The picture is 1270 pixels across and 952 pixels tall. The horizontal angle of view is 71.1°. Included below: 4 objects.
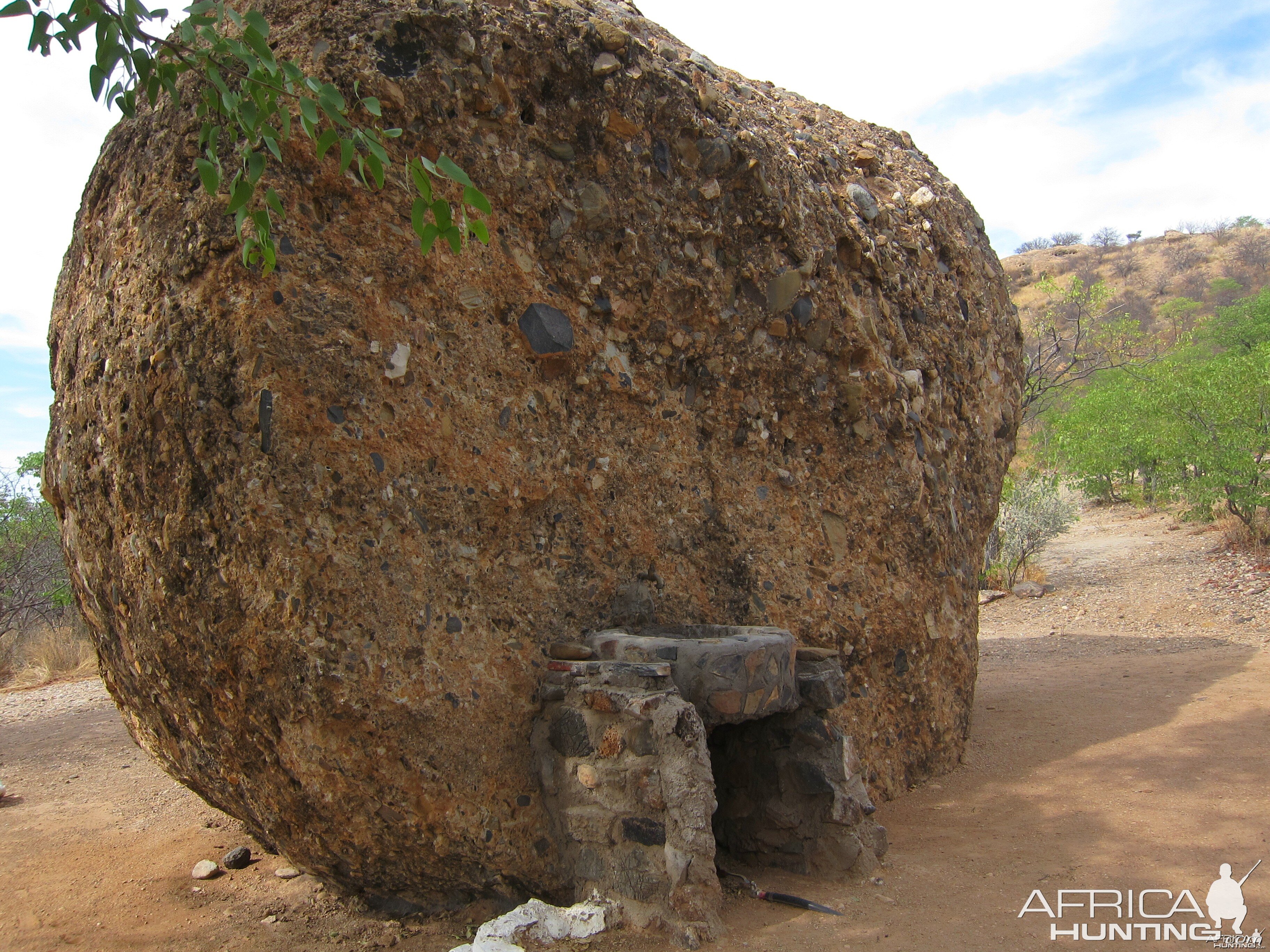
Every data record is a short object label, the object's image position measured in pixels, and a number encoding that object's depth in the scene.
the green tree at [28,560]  10.44
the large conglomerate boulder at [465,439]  2.75
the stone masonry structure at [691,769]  2.74
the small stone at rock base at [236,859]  3.72
